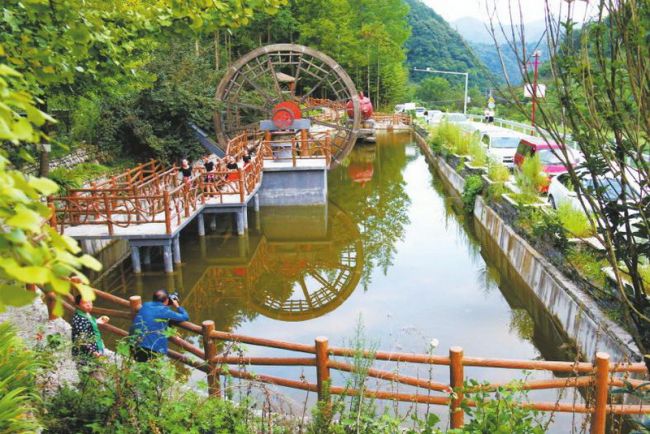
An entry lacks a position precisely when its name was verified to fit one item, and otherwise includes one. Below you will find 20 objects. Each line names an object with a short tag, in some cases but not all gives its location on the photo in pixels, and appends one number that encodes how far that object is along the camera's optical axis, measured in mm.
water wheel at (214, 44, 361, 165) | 19953
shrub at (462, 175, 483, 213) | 15008
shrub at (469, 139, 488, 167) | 16375
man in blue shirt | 4938
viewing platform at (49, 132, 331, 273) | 10820
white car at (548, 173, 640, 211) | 10266
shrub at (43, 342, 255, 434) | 3803
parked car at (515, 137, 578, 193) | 13799
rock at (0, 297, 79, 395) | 4387
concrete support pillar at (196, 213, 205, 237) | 13773
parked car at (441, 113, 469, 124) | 36716
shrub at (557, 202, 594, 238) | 8938
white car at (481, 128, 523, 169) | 18656
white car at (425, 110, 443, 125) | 39009
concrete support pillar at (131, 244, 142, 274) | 11049
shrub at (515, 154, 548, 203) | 11930
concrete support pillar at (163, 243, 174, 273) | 11117
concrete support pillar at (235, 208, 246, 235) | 14266
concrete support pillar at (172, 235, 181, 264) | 11841
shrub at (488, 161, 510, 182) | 13727
